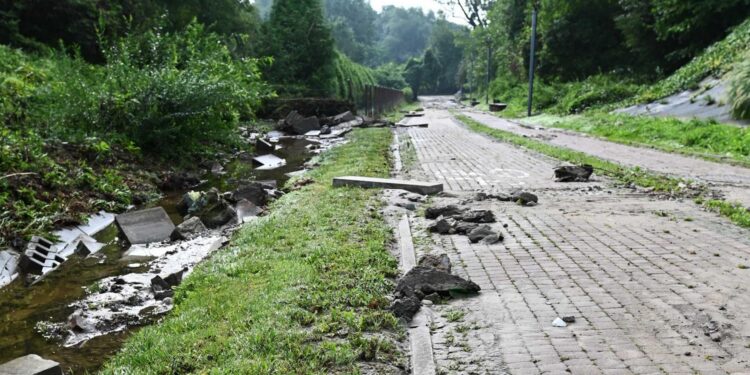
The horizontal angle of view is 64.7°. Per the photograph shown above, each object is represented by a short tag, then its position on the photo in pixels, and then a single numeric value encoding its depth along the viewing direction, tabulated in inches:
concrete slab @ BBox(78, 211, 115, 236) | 345.8
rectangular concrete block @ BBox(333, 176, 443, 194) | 393.7
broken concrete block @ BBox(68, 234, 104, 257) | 304.2
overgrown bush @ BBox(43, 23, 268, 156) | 511.8
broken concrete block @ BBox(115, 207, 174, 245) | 324.2
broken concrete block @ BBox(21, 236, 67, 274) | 275.4
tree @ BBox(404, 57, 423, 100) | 3799.2
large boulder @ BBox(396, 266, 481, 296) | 203.3
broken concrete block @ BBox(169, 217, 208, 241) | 328.5
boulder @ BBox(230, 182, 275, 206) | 411.5
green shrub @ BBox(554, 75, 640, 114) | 1077.8
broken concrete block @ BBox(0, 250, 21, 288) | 263.1
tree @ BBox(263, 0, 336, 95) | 1434.5
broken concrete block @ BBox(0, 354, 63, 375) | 157.0
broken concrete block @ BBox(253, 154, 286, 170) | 628.1
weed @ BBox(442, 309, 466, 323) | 184.1
